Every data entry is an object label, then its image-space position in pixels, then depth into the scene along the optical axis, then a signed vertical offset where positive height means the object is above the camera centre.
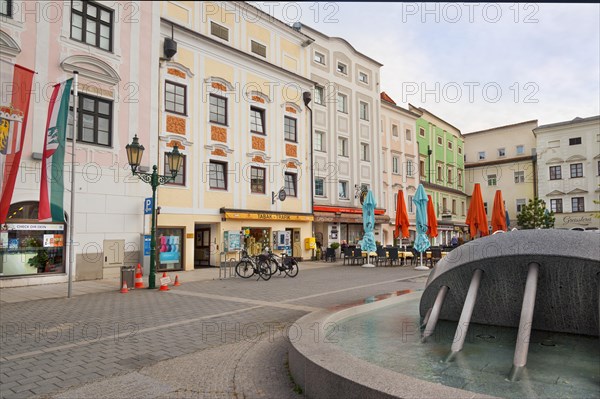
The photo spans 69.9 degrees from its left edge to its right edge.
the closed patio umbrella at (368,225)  21.86 +0.37
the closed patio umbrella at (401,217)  21.84 +0.78
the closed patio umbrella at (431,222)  21.51 +0.52
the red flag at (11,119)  11.23 +3.06
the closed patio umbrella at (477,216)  19.77 +0.76
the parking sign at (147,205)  16.72 +1.03
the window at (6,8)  14.56 +7.62
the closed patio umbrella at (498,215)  20.02 +0.82
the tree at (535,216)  44.41 +1.71
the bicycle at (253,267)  15.94 -1.34
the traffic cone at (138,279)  13.62 -1.52
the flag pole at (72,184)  11.79 +1.36
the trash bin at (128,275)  13.14 -1.35
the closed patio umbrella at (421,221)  20.44 +0.53
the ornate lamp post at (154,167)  13.40 +2.10
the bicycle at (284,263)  16.33 -1.22
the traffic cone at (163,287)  13.29 -1.71
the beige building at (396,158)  34.69 +6.35
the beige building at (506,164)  50.94 +8.45
